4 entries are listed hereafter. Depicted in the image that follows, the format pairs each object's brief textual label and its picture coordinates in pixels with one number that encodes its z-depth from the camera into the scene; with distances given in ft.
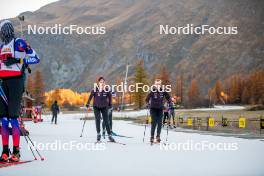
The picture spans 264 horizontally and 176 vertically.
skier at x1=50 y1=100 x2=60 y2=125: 111.96
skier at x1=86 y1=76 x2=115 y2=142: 44.50
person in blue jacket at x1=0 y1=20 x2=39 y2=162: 25.21
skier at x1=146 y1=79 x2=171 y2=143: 42.52
